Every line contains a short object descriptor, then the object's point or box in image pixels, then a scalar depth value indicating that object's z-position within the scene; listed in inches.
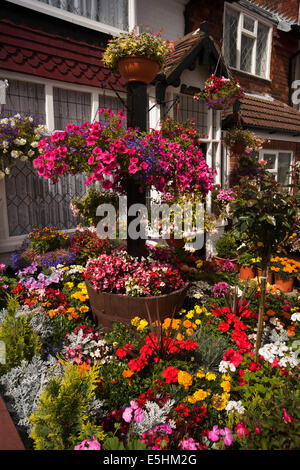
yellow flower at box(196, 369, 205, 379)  101.6
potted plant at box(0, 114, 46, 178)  165.8
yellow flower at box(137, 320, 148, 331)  129.0
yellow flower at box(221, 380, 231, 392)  99.0
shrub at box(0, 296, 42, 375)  104.2
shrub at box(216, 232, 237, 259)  254.1
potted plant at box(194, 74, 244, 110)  237.8
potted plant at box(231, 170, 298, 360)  101.7
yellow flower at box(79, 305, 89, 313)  145.9
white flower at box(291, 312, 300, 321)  118.1
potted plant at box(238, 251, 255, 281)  226.5
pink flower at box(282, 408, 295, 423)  71.1
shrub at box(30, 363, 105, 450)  74.7
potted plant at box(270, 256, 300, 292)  203.5
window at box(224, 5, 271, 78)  341.7
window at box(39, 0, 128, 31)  207.2
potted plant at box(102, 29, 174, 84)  129.9
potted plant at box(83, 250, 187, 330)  134.2
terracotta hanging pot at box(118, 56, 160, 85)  131.5
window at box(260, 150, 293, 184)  384.5
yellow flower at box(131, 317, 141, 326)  131.0
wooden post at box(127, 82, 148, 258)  138.9
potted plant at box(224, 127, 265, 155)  293.9
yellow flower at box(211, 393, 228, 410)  94.3
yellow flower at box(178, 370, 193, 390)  94.4
